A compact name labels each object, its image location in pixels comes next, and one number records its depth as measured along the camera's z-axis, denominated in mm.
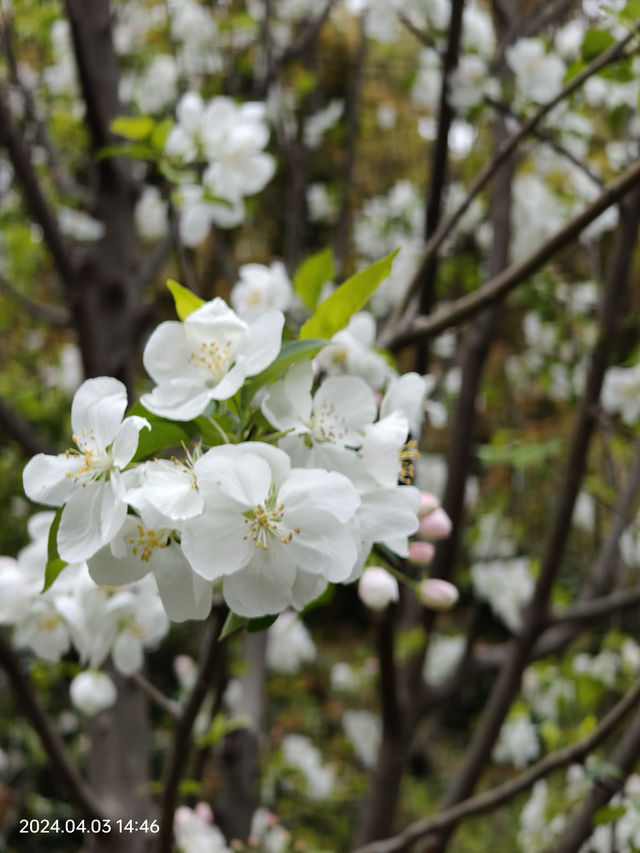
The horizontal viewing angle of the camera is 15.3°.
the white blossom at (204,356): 600
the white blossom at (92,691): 806
